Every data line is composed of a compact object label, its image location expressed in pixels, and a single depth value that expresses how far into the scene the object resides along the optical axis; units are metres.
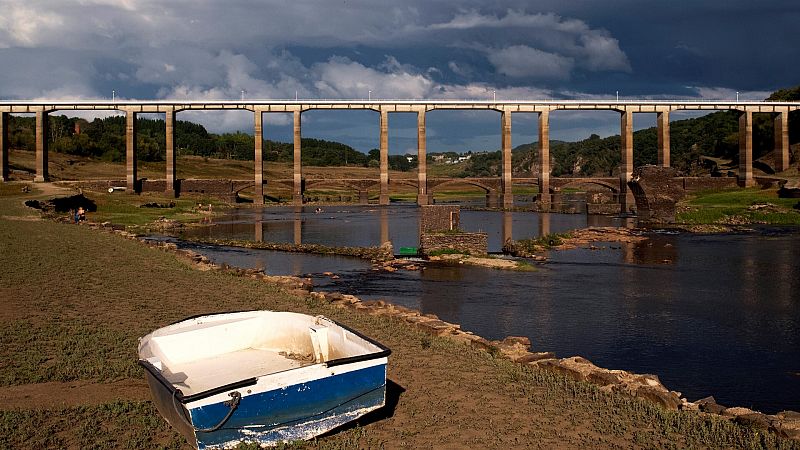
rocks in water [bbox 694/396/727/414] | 10.06
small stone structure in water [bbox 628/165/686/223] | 58.31
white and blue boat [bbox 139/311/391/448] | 7.50
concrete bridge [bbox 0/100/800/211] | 100.75
